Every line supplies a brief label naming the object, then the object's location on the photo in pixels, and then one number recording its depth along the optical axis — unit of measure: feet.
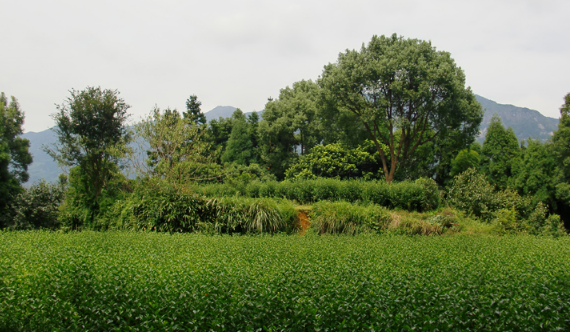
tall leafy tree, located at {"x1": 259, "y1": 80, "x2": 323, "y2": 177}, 83.51
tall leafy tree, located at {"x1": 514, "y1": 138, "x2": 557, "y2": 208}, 75.88
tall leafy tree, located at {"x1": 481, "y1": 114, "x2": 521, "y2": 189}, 84.79
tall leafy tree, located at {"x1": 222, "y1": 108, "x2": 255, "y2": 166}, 94.17
